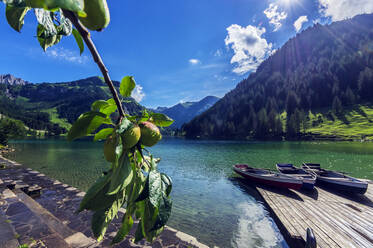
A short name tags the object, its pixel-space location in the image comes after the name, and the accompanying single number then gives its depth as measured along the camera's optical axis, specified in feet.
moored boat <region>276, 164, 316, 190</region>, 51.30
